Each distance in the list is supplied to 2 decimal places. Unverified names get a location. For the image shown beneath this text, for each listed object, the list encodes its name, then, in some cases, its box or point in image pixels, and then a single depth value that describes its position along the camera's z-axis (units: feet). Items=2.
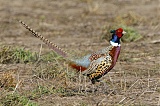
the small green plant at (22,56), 66.69
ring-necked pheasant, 51.91
